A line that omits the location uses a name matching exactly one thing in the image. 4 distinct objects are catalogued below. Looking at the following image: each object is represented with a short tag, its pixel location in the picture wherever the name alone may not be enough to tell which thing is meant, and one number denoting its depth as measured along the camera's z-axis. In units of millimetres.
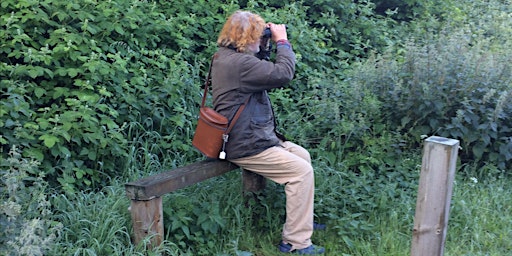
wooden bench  4211
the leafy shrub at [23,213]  3570
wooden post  3525
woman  4711
